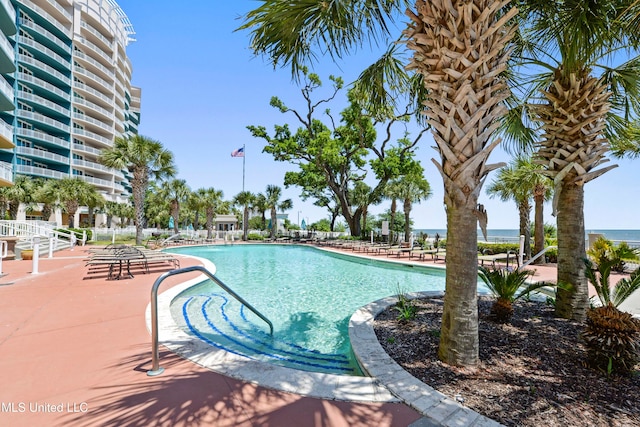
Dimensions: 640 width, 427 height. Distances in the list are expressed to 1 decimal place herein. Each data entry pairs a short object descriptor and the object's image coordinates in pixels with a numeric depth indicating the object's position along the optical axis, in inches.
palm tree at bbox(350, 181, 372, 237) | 1249.4
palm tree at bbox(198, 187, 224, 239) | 1353.0
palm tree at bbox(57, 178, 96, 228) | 1048.2
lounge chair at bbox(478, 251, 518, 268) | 562.2
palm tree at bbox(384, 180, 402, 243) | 1024.9
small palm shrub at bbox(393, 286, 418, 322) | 199.2
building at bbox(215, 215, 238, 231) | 1996.8
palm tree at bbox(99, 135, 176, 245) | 822.5
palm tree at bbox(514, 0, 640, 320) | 173.0
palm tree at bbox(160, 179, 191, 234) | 1262.3
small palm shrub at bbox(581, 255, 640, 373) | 123.6
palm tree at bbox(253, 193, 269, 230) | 1320.1
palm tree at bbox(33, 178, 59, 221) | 1045.1
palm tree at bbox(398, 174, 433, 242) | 1013.2
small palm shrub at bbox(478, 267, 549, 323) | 190.4
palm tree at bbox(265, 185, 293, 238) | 1295.5
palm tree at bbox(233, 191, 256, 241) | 1307.8
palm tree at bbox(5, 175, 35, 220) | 1002.7
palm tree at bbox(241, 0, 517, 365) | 127.9
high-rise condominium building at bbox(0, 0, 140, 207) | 1473.9
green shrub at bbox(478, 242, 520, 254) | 681.6
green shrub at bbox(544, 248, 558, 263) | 534.0
